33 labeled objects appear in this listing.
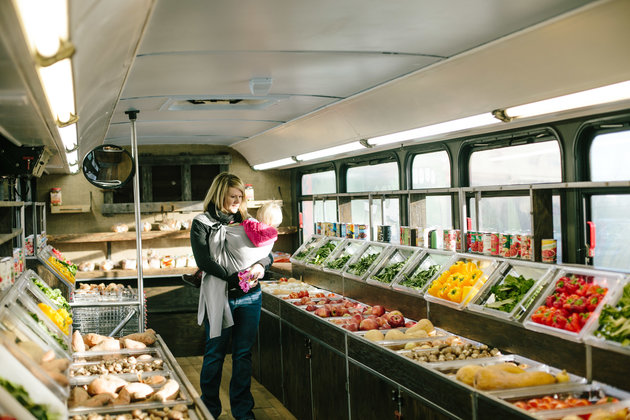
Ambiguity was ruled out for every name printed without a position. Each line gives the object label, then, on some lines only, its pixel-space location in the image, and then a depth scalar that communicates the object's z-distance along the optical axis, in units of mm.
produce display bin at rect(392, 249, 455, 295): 4695
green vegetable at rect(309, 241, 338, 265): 6785
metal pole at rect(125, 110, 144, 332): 5591
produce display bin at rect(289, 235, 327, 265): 7142
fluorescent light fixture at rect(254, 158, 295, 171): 7689
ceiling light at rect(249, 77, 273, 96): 4312
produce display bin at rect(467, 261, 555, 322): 3609
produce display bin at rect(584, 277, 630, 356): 2811
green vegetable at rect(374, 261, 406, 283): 5188
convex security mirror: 5703
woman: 4699
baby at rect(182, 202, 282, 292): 4734
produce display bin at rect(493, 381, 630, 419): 2717
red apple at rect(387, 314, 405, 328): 4637
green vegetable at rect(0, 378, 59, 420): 1880
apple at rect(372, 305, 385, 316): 4980
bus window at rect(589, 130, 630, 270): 3711
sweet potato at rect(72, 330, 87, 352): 3654
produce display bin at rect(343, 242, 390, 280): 5614
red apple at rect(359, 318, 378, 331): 4496
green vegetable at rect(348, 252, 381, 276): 5727
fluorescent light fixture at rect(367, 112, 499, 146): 3983
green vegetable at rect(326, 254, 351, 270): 6212
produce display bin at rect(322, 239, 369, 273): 6171
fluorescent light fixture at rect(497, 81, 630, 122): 2959
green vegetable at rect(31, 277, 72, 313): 4500
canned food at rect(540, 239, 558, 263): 3783
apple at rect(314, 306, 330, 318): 4965
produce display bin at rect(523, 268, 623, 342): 3117
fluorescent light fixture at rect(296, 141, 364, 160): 5754
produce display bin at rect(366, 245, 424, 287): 5137
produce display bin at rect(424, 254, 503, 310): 4102
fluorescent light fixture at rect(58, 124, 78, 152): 3398
